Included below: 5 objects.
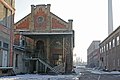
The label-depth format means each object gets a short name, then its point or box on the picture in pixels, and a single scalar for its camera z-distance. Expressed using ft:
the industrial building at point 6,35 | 53.68
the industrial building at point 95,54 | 219.38
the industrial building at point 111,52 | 112.48
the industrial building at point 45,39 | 82.68
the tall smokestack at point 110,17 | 190.88
